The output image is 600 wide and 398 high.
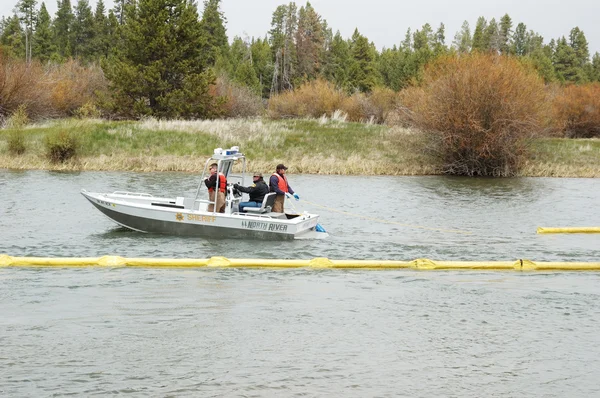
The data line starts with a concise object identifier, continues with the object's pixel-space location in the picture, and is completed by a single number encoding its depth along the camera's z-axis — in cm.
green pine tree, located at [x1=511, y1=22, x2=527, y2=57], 14562
